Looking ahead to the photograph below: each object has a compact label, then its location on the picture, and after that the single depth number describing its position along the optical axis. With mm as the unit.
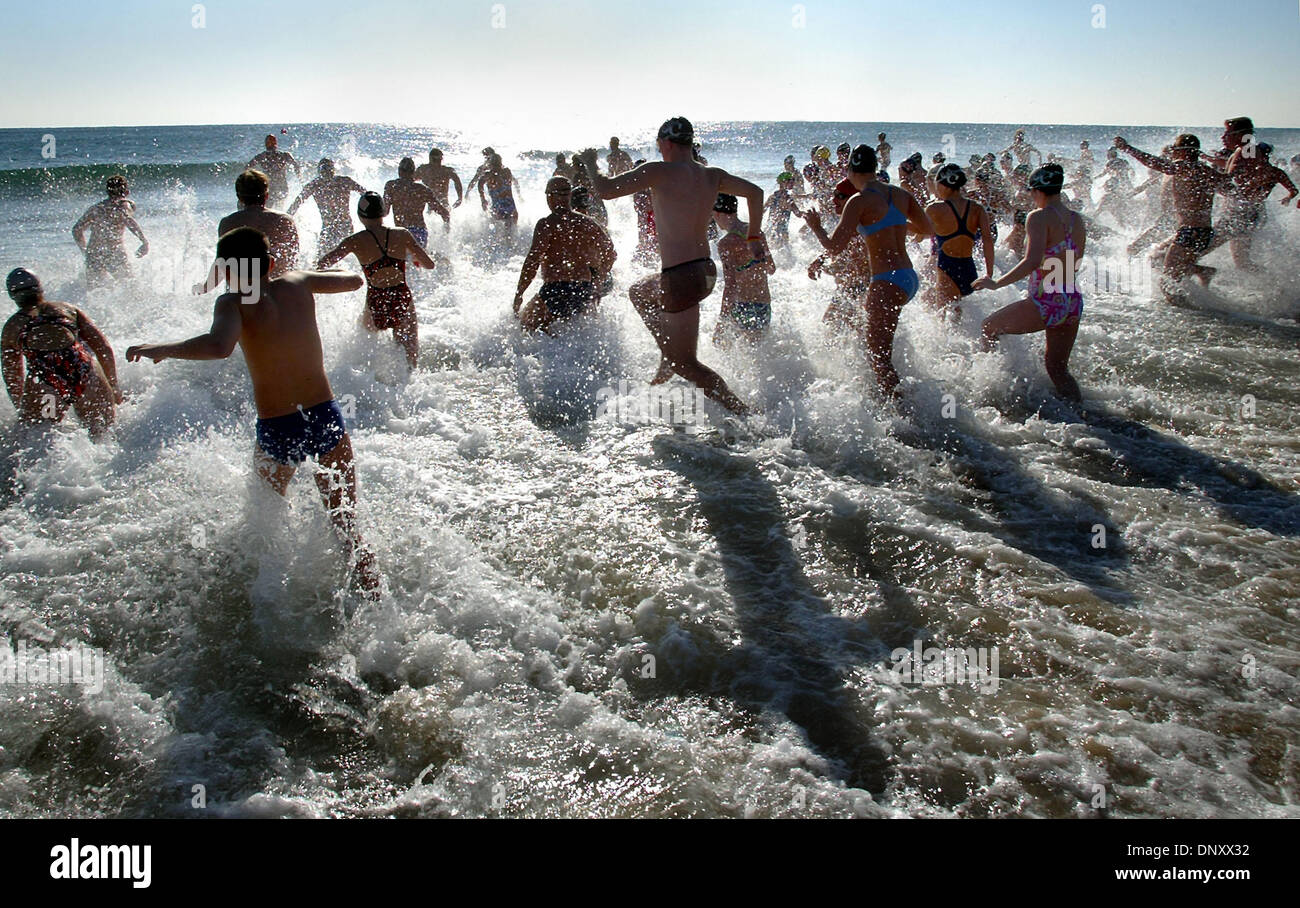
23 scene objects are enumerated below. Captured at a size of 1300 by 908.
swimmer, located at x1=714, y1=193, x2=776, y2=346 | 5992
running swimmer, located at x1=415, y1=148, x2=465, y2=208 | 13219
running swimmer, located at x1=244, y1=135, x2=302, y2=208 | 11938
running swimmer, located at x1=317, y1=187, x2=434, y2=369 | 5797
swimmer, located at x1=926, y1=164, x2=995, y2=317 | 6055
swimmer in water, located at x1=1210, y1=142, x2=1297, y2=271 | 7914
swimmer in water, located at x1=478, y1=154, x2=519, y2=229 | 13789
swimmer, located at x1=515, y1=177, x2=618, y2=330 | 6578
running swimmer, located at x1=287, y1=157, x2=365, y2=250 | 10328
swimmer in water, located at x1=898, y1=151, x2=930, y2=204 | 9086
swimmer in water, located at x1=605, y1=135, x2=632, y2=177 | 13656
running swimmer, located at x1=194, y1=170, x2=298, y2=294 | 5164
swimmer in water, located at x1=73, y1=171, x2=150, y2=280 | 8836
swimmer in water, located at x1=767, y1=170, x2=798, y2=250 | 12414
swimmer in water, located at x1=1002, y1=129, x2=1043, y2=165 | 14062
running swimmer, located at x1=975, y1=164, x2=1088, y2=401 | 5082
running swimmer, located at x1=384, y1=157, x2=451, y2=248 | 10008
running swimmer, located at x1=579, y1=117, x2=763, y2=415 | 4660
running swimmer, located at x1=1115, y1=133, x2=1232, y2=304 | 7715
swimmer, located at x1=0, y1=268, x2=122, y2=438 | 4832
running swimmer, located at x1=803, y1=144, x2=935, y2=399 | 5156
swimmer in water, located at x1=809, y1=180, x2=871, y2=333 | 6336
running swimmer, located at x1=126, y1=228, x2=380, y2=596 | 3123
